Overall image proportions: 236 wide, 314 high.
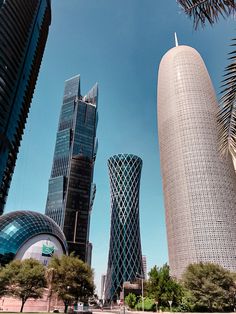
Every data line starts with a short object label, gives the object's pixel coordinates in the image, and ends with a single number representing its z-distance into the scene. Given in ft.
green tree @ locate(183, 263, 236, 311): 196.95
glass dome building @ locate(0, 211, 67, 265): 269.64
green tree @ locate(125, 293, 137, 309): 268.70
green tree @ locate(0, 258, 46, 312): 167.84
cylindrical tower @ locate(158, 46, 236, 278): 394.11
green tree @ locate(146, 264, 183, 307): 196.24
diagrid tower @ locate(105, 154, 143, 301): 498.28
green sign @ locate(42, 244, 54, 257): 282.87
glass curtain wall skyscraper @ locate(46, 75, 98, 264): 618.03
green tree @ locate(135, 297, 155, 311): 223.24
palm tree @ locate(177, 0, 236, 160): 23.65
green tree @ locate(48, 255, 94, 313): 164.66
